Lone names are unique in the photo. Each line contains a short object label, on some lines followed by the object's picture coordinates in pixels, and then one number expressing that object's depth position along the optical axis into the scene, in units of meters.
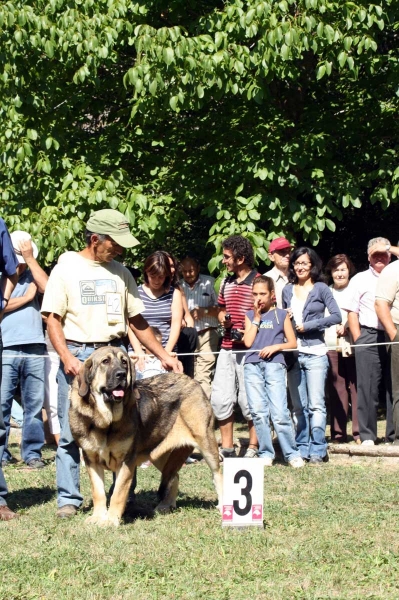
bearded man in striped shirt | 10.27
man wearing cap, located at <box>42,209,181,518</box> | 7.03
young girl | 9.63
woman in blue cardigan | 9.95
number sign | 6.51
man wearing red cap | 10.75
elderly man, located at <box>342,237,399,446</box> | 10.72
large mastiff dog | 6.75
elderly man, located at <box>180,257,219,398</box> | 11.45
